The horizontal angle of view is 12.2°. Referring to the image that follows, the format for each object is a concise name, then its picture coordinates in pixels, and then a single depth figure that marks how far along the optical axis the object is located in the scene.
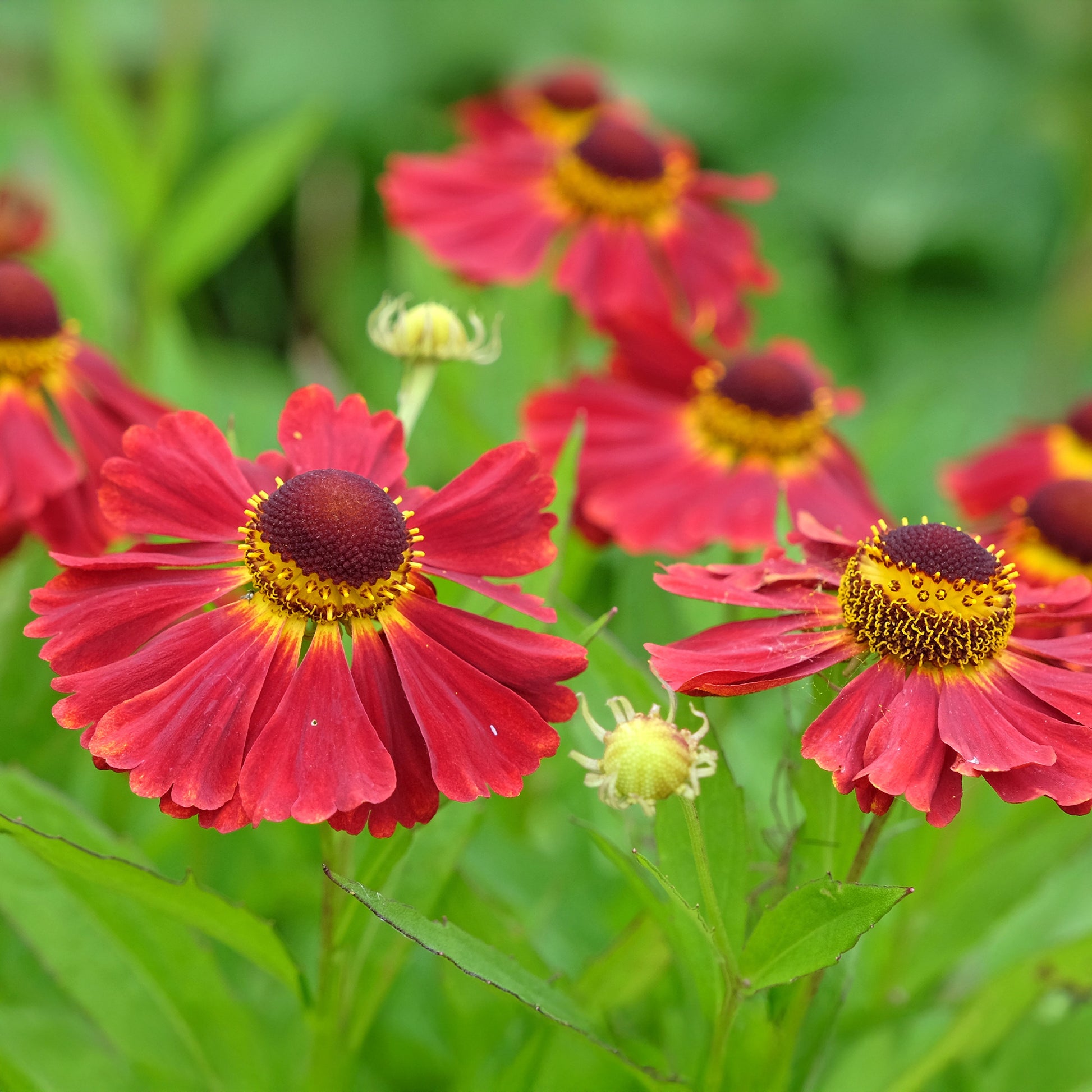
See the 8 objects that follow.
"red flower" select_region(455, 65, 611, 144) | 0.84
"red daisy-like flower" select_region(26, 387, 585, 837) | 0.53
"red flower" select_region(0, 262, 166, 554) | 0.59
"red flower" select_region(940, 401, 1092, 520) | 0.65
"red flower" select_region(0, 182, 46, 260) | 0.67
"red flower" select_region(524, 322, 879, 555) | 0.62
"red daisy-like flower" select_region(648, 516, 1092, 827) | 0.53
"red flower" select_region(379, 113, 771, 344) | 0.68
